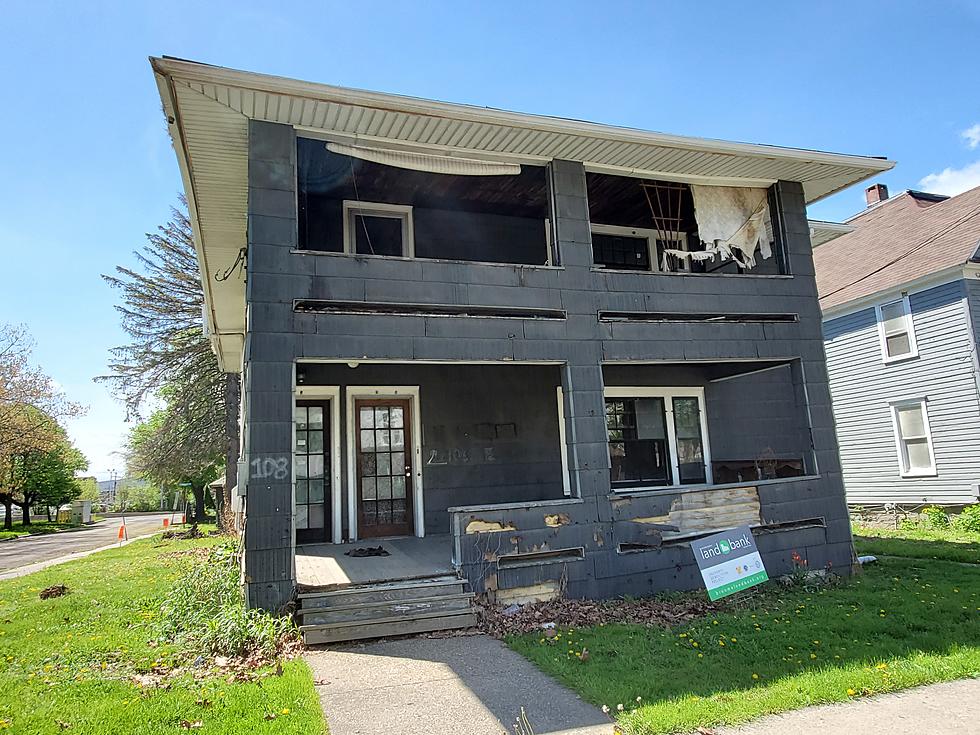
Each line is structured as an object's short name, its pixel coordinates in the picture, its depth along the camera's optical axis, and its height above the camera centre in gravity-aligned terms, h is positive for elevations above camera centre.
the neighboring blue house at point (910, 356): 13.41 +2.00
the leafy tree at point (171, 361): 23.48 +4.61
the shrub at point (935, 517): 13.10 -1.64
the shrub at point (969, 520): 12.22 -1.61
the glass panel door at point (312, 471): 9.00 +0.04
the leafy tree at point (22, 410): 26.48 +3.51
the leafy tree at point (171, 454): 23.34 +1.01
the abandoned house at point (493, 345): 6.38 +1.44
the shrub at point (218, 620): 5.40 -1.30
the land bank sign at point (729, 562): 6.50 -1.17
